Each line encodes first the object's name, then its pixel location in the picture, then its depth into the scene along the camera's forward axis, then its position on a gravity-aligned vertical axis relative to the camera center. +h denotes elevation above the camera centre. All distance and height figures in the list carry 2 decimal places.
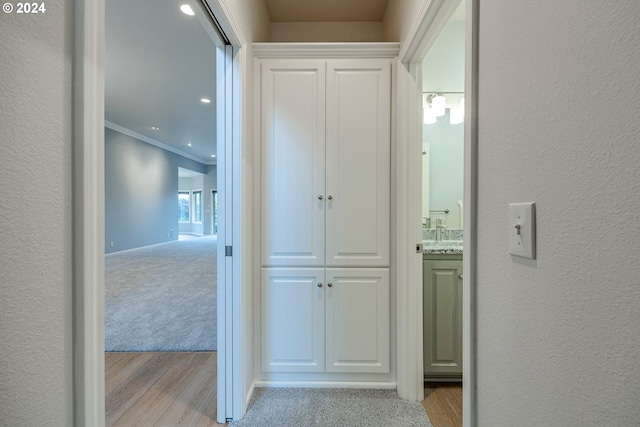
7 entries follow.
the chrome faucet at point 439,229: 2.31 -0.14
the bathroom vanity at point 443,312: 1.80 -0.67
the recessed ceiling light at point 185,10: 2.12 +1.68
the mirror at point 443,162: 2.32 +0.46
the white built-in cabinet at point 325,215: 1.73 -0.01
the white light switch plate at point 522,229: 0.58 -0.04
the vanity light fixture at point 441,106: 2.29 +0.92
